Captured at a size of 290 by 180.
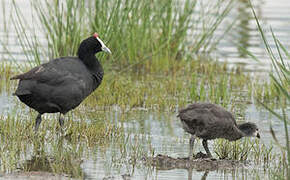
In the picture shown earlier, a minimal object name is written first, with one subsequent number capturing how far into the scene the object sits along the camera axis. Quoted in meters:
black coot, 16.92
